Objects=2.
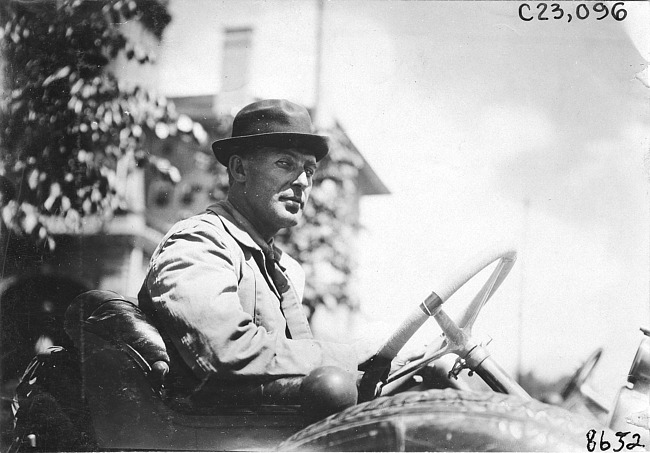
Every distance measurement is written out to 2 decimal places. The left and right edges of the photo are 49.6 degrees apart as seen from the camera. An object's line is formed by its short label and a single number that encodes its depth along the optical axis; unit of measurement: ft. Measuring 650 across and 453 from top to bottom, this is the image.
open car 10.42
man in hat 10.82
